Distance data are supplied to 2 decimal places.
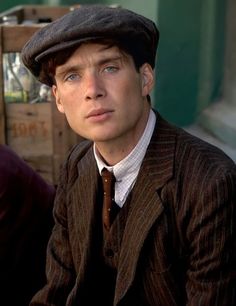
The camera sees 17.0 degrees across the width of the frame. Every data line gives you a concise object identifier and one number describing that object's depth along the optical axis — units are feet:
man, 8.31
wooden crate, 15.46
